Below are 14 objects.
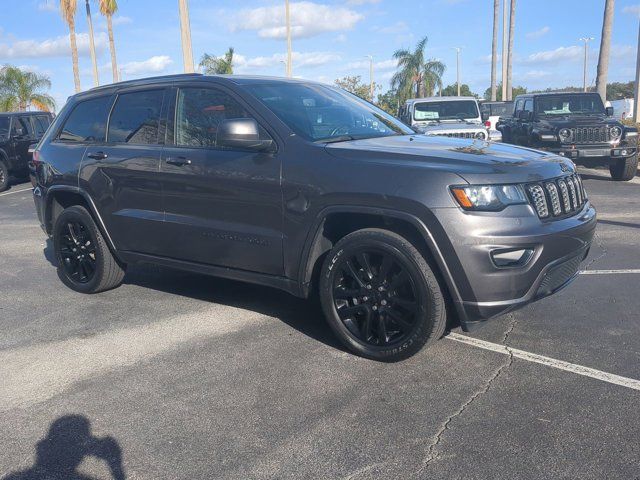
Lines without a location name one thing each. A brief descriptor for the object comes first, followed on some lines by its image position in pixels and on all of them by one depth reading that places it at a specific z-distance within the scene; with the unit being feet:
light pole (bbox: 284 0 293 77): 92.38
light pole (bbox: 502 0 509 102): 124.06
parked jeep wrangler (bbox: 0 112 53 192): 52.65
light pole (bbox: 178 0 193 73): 44.77
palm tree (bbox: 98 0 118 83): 105.91
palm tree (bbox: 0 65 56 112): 108.47
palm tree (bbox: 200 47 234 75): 117.26
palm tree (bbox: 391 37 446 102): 142.10
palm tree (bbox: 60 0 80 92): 105.29
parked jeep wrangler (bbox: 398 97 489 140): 46.24
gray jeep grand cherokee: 11.88
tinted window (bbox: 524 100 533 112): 45.62
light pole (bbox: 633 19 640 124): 63.10
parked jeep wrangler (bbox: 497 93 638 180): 40.81
